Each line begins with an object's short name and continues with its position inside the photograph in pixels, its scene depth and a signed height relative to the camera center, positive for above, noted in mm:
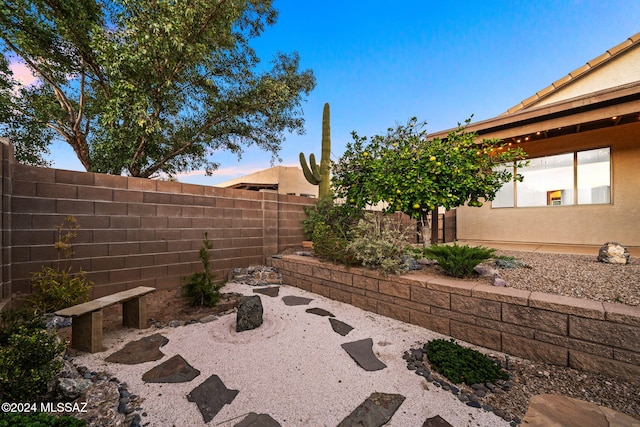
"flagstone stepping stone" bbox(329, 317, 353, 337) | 2831 -1328
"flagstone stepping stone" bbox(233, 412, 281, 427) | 1576 -1330
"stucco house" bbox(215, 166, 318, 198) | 16641 +2402
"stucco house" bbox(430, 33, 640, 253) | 4586 +1072
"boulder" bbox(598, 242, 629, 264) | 3439 -561
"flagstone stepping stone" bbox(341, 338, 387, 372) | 2208 -1339
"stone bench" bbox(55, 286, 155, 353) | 2207 -989
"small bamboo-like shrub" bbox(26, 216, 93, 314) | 2611 -744
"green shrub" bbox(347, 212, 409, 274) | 3311 -481
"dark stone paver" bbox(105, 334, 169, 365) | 2193 -1274
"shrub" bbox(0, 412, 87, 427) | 1054 -916
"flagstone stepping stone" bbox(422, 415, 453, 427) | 1579 -1335
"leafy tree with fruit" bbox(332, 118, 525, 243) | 3809 +708
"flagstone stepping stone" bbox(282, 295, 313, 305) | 3695 -1296
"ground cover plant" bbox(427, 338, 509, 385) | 1965 -1261
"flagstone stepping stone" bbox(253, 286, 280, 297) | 4008 -1258
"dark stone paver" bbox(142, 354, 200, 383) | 1963 -1293
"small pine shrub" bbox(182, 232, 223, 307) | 3439 -1060
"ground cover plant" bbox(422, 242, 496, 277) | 3000 -535
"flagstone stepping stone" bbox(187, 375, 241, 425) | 1683 -1320
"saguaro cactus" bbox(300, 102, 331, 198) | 8148 +2065
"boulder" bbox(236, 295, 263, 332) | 2791 -1129
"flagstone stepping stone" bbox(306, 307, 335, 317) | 3309 -1315
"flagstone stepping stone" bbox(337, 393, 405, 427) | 1600 -1337
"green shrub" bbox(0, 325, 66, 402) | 1451 -925
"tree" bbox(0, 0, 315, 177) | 4594 +3182
